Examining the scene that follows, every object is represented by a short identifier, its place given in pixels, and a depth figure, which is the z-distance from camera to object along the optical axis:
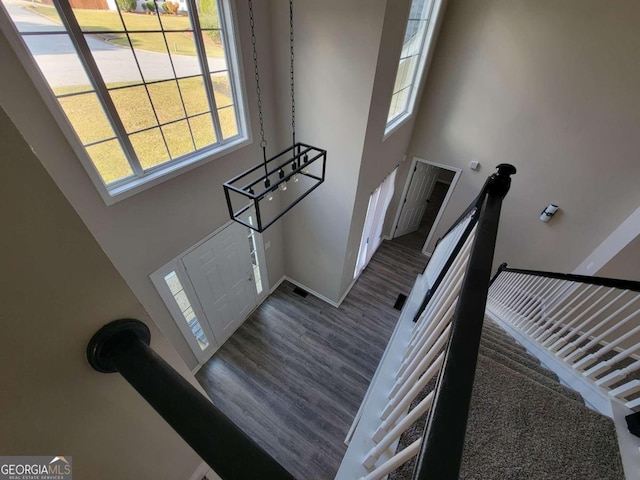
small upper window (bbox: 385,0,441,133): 3.29
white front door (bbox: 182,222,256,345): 3.09
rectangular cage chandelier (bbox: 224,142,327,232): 3.19
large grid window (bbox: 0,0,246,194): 1.59
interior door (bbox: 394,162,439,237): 5.45
